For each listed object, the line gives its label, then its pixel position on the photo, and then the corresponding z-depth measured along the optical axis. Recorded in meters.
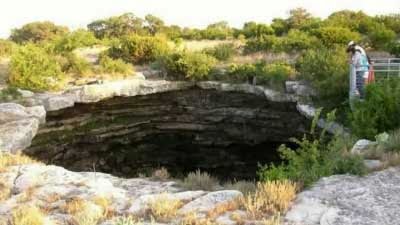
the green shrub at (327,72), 11.96
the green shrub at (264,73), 14.38
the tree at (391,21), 22.39
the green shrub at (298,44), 18.55
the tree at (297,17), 27.70
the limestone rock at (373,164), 6.82
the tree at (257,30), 25.98
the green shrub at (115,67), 15.69
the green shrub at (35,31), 41.09
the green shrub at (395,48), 16.27
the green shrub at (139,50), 17.91
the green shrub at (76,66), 15.58
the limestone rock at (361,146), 7.51
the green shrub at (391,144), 7.42
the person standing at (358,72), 10.95
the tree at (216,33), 27.26
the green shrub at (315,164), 6.65
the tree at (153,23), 40.76
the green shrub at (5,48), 20.03
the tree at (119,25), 39.17
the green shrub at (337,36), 19.06
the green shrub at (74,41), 19.31
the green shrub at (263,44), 19.31
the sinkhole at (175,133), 14.47
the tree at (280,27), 27.26
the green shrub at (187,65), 15.66
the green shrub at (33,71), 13.89
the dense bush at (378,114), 9.33
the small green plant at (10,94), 12.67
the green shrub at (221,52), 18.09
